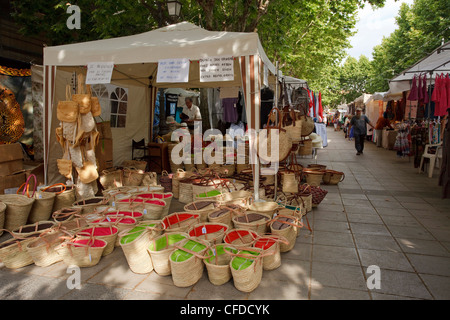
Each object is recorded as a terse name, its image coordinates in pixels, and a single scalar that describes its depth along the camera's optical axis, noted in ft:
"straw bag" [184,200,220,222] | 12.39
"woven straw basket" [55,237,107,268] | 9.62
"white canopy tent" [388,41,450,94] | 21.75
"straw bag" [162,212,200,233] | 11.42
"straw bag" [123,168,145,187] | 18.42
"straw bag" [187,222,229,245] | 10.11
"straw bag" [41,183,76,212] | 14.43
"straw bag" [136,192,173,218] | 13.92
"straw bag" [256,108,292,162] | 14.10
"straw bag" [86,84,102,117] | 15.29
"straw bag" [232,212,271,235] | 10.85
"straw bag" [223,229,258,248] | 10.08
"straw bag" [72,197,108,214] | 13.70
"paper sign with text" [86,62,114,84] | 14.75
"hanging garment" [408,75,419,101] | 24.34
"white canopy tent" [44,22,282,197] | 13.73
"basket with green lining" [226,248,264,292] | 8.11
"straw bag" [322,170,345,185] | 21.58
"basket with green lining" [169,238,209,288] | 8.39
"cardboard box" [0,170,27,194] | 16.22
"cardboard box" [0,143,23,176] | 16.78
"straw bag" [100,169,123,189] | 17.89
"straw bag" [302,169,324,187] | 19.93
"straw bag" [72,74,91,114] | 14.67
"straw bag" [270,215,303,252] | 10.47
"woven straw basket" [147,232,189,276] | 8.94
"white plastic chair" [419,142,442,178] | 24.76
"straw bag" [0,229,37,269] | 9.44
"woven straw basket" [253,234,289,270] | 9.26
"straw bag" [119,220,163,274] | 9.11
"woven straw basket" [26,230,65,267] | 9.61
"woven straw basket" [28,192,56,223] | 13.39
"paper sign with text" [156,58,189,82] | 13.96
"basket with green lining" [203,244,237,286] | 8.51
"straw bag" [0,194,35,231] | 12.37
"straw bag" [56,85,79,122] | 14.46
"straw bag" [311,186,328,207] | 15.75
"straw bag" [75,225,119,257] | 10.34
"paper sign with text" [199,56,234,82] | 13.84
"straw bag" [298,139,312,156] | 30.73
